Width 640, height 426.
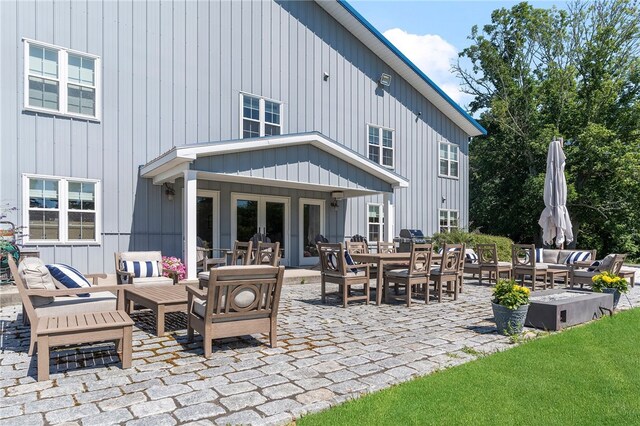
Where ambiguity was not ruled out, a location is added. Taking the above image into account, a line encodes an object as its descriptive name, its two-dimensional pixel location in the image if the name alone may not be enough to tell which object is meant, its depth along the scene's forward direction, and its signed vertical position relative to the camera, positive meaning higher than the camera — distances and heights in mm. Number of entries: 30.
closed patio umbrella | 10438 +295
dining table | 7828 -822
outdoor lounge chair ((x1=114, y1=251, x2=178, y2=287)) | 7401 -933
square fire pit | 6113 -1367
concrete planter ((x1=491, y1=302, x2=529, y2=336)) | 5691 -1343
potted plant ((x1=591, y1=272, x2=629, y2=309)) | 7488 -1207
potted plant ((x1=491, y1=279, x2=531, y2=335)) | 5684 -1209
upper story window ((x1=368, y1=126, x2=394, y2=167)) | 15688 +2474
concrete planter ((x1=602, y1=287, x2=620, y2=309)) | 7465 -1311
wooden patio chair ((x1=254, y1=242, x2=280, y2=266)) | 7651 -704
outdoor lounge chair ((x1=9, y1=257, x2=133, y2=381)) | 3965 -1035
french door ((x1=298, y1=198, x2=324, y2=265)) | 14078 -403
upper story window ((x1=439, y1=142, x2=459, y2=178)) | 18009 +2242
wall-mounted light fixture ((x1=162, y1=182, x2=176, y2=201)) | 11078 +608
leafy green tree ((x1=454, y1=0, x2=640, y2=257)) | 20609 +4955
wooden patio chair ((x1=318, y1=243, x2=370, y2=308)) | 7496 -995
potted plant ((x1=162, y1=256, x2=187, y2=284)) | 9406 -1098
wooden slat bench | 3891 -1077
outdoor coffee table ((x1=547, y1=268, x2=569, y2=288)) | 10188 -1383
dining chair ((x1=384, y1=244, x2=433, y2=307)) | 7680 -1049
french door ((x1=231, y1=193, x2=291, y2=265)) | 12672 -106
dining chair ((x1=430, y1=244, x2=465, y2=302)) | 8133 -1041
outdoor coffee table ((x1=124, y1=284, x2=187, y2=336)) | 5383 -1065
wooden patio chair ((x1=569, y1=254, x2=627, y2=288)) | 9406 -1230
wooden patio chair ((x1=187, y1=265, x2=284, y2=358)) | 4527 -947
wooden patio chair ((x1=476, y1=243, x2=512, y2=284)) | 10737 -1268
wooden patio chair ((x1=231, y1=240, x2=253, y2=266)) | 8328 -746
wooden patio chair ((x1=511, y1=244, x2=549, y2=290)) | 9945 -1202
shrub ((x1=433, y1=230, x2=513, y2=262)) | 16203 -946
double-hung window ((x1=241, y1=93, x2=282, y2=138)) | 12695 +2858
